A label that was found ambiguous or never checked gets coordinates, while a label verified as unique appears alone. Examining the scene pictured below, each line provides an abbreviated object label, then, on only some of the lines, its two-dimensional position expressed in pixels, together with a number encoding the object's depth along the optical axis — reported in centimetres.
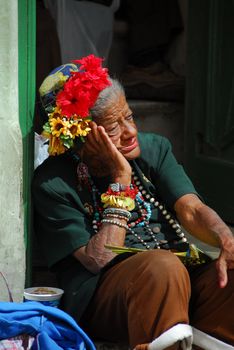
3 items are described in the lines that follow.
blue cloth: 635
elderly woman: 704
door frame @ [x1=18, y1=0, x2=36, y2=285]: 730
